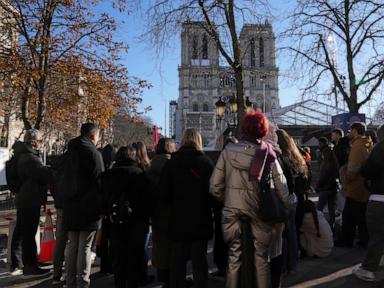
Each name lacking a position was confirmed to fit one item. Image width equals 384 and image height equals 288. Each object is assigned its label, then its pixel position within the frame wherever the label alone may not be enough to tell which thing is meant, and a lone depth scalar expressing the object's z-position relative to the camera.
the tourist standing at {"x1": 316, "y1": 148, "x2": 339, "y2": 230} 8.09
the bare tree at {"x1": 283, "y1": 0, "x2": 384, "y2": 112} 15.05
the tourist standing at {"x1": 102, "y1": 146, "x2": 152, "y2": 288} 4.91
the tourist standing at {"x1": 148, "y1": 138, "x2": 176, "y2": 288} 5.27
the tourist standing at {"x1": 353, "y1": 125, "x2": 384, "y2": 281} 5.36
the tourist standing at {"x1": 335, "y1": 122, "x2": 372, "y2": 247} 6.59
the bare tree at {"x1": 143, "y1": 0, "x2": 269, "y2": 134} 11.04
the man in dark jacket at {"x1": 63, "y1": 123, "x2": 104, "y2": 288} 5.12
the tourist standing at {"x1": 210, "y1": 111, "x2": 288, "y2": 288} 4.09
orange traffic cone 6.93
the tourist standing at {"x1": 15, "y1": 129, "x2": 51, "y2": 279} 6.08
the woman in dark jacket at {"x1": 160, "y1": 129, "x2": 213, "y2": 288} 4.58
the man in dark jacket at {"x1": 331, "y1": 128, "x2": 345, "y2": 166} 8.07
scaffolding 37.47
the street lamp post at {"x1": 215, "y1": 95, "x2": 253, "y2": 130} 18.26
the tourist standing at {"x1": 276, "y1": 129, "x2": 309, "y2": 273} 5.38
